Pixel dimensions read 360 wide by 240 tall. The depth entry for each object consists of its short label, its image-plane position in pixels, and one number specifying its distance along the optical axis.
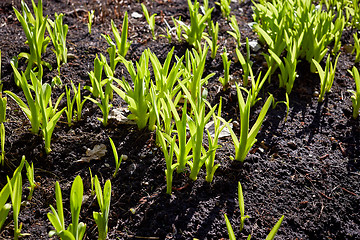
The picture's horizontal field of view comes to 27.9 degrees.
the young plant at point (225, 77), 1.15
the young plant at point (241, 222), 0.90
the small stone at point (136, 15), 1.45
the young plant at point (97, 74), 1.08
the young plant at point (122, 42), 1.18
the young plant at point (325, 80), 1.14
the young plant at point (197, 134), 0.96
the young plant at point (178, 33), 1.32
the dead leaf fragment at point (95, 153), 1.05
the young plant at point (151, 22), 1.31
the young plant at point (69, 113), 1.07
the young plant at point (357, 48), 1.26
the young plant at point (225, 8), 1.41
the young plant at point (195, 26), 1.25
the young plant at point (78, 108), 1.08
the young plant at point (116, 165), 1.00
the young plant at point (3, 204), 0.90
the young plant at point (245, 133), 0.99
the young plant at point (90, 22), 1.33
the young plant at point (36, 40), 1.15
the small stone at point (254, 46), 1.33
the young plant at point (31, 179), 0.97
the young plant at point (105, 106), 1.07
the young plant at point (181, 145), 0.97
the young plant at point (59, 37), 1.17
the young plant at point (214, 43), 1.25
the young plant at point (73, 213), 0.88
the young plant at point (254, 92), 1.11
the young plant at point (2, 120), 1.01
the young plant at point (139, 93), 1.04
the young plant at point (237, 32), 1.27
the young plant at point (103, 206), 0.91
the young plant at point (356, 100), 1.10
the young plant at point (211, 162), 1.00
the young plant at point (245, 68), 1.15
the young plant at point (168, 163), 0.96
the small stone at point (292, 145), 1.10
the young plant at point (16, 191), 0.89
